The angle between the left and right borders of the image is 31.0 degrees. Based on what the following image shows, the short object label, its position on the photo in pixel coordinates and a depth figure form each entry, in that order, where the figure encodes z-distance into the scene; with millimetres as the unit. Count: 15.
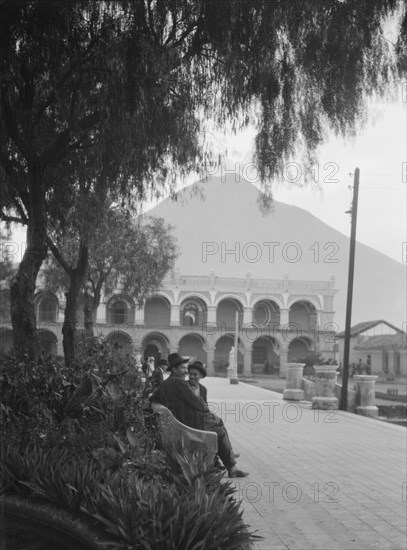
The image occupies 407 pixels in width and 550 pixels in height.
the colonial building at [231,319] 60406
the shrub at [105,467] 3482
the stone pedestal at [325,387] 19188
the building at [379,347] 46962
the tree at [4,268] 19969
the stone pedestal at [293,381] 22531
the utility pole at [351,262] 19703
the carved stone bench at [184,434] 6387
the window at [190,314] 63819
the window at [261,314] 64250
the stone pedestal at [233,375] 36156
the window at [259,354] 62312
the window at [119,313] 61088
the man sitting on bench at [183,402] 7305
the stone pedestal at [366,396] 17736
